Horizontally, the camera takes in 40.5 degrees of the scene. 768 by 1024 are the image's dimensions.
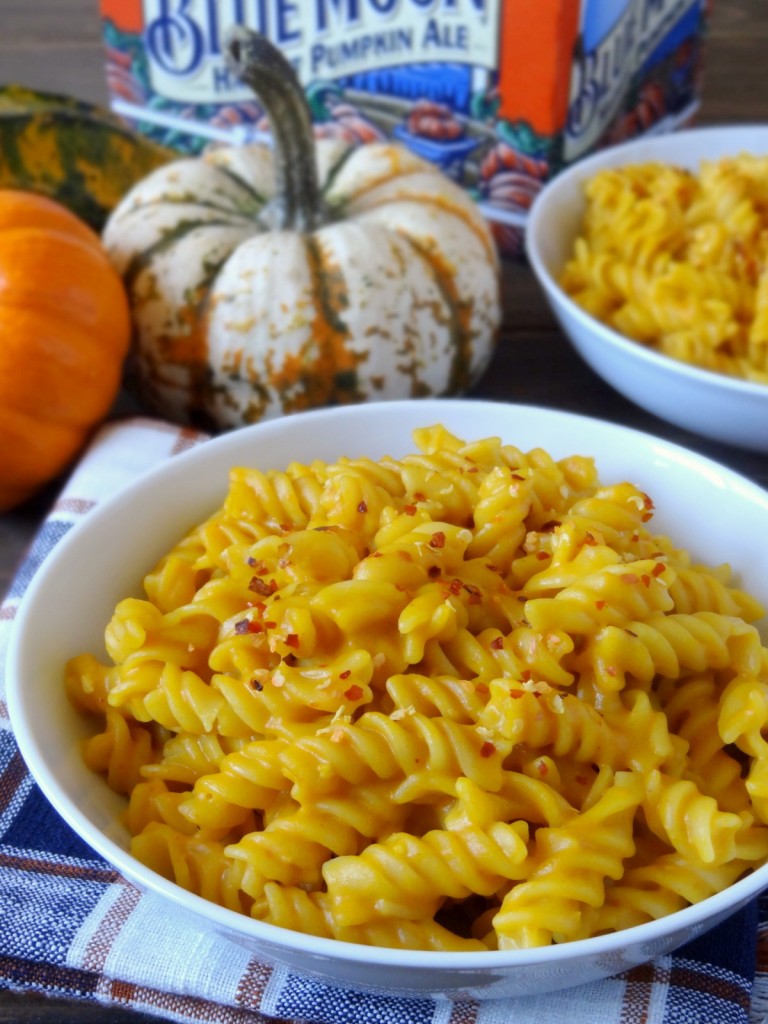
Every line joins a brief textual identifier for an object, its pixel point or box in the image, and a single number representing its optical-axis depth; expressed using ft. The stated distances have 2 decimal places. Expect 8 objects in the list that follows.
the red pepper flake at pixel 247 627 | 0.81
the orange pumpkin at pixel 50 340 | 1.30
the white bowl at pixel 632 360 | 1.26
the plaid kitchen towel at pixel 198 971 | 0.79
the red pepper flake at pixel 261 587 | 0.85
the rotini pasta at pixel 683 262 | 1.38
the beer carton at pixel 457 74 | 1.58
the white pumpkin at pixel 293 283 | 1.38
